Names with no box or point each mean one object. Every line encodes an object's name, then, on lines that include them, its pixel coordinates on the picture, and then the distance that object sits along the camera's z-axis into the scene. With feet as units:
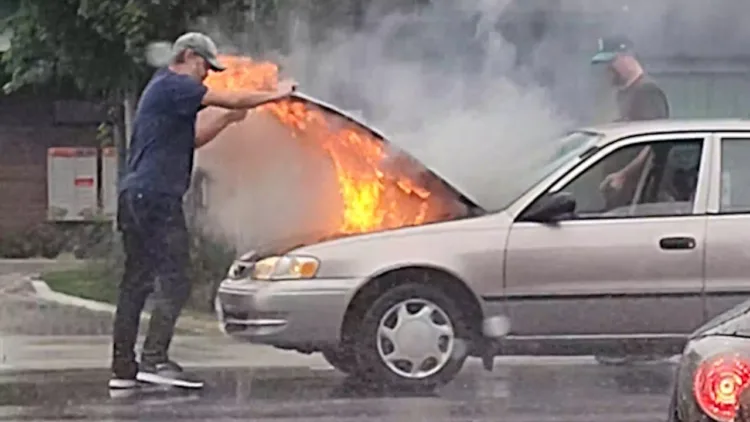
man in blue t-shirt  44.70
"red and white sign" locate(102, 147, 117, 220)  111.66
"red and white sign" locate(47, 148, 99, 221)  114.05
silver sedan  44.74
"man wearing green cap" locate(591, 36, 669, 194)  53.83
